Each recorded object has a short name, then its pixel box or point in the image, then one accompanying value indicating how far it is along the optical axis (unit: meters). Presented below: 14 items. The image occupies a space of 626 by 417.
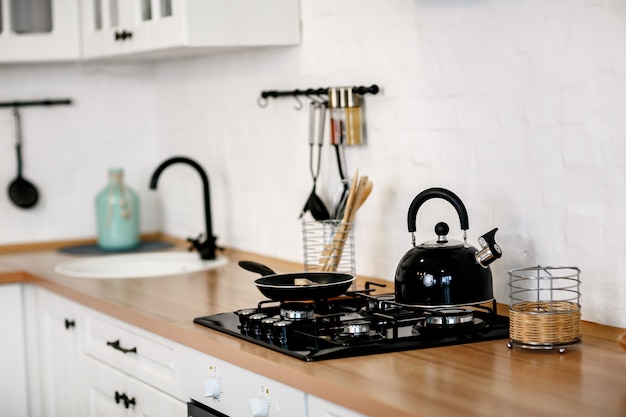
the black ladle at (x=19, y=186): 4.01
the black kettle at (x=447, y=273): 2.12
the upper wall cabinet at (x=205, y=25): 3.00
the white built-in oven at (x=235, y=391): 1.97
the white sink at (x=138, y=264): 3.60
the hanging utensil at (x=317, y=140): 3.02
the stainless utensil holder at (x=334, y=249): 2.75
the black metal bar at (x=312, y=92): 2.79
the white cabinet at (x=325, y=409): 1.78
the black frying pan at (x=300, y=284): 2.25
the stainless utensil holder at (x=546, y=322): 1.96
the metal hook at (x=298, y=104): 3.18
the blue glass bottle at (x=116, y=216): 3.88
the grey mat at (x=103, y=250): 3.83
